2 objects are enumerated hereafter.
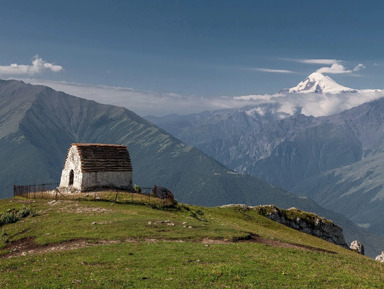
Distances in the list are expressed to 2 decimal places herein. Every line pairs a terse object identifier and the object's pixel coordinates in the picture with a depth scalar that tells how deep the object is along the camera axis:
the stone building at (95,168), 65.75
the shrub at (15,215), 48.11
